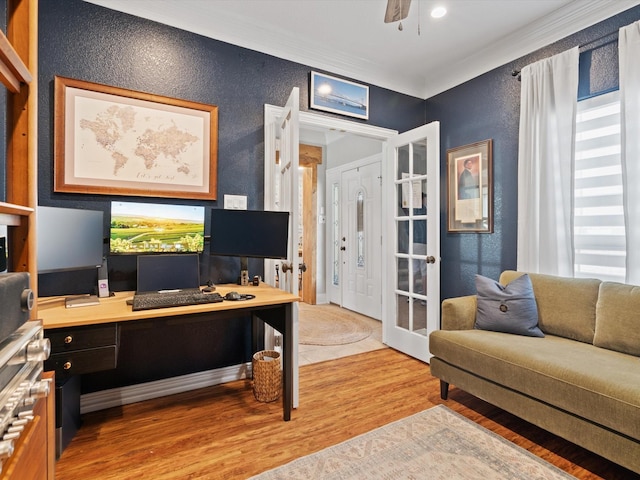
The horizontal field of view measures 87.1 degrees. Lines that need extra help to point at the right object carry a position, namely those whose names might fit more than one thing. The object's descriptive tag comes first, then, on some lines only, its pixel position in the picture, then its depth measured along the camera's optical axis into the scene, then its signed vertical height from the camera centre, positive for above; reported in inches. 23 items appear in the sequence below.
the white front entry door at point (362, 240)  177.0 +1.0
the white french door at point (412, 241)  114.9 +0.2
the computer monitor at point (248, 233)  91.4 +2.5
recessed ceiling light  95.9 +66.4
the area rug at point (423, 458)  62.4 -43.0
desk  62.0 -13.9
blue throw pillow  88.3 -17.9
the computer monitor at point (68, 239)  68.1 +0.7
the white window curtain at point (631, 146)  81.7 +23.4
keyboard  69.2 -12.5
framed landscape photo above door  117.5 +52.9
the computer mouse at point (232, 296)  78.5 -12.7
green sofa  59.4 -25.5
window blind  89.7 +13.6
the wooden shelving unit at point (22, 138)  35.9 +11.2
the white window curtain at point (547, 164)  94.9 +22.7
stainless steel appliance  24.5 -9.8
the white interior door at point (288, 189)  87.6 +15.7
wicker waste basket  89.8 -37.0
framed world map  83.9 +26.8
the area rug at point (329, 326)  142.6 -40.8
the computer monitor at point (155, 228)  86.4 +3.7
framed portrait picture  118.5 +19.7
